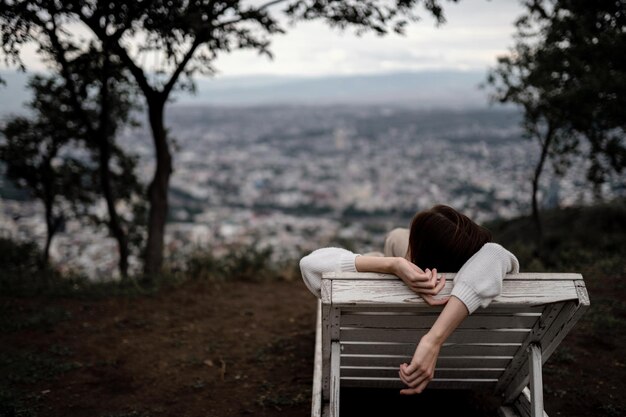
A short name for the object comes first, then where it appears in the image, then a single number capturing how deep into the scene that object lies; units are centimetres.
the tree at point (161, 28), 563
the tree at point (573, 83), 752
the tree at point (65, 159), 1062
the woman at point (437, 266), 208
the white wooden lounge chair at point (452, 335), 214
